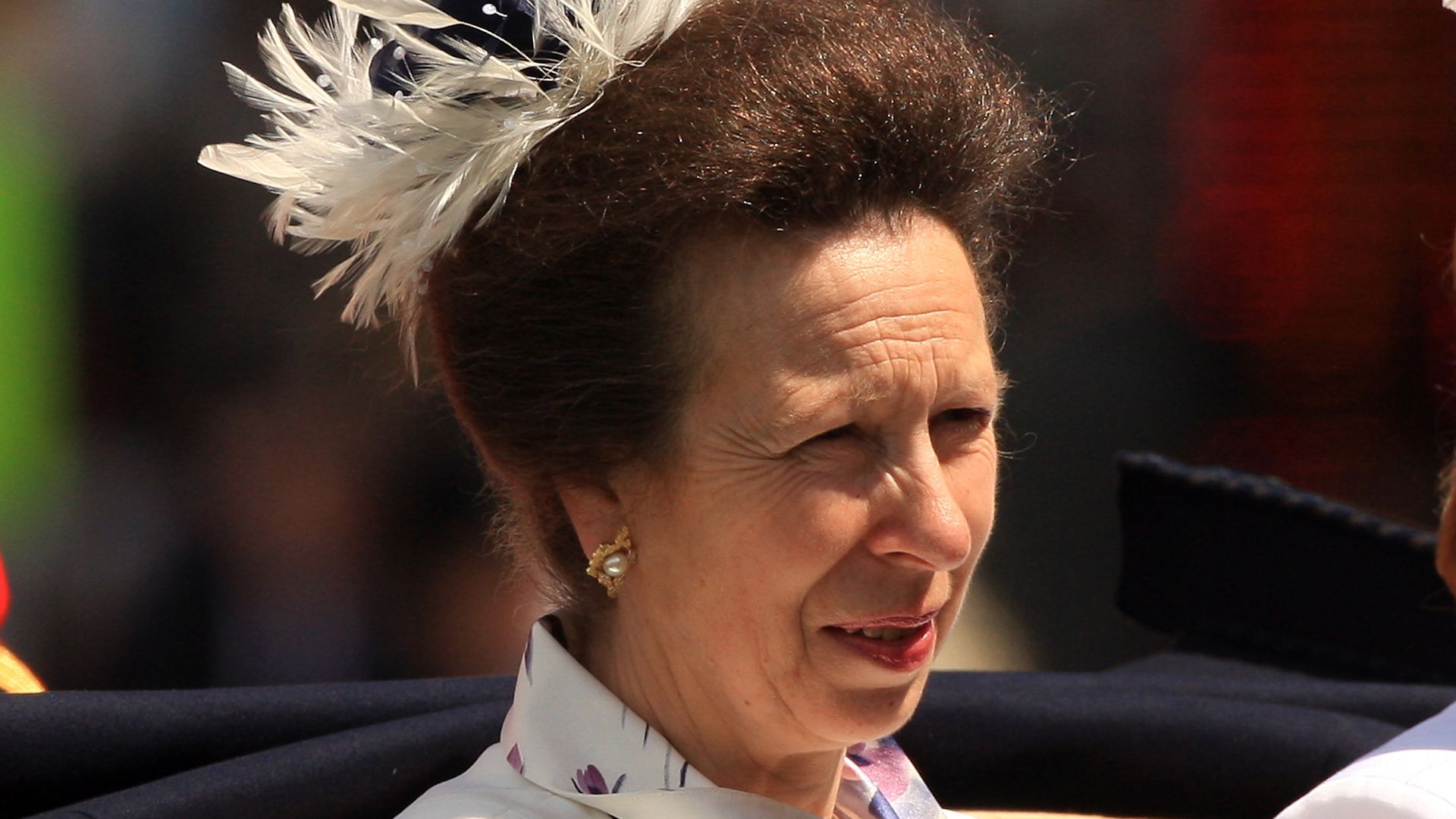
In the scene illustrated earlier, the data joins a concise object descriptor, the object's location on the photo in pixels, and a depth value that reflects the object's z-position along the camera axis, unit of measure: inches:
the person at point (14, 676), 225.5
